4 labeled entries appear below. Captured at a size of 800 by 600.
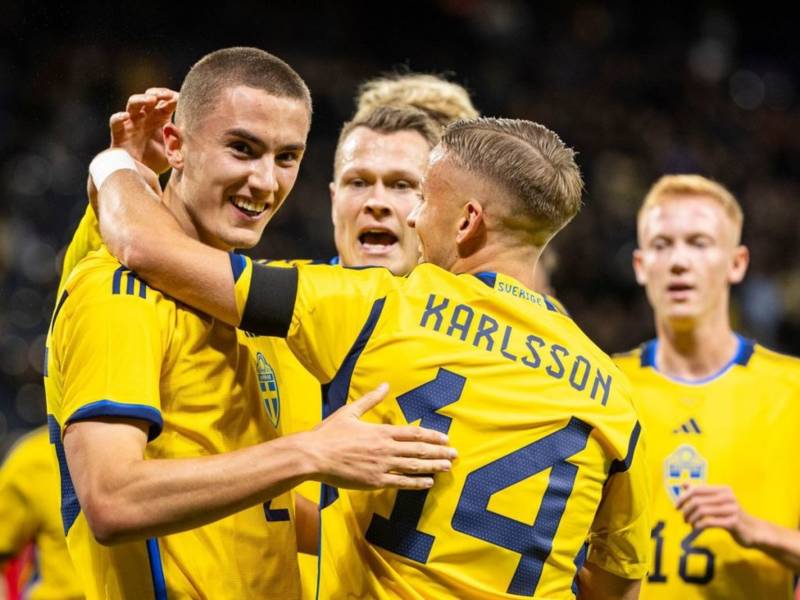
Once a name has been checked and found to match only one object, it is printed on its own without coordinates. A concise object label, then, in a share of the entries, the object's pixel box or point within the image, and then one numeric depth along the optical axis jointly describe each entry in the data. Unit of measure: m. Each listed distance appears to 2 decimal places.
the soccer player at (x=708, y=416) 9.19
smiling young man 4.89
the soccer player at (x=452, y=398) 5.31
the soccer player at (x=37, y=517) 10.14
